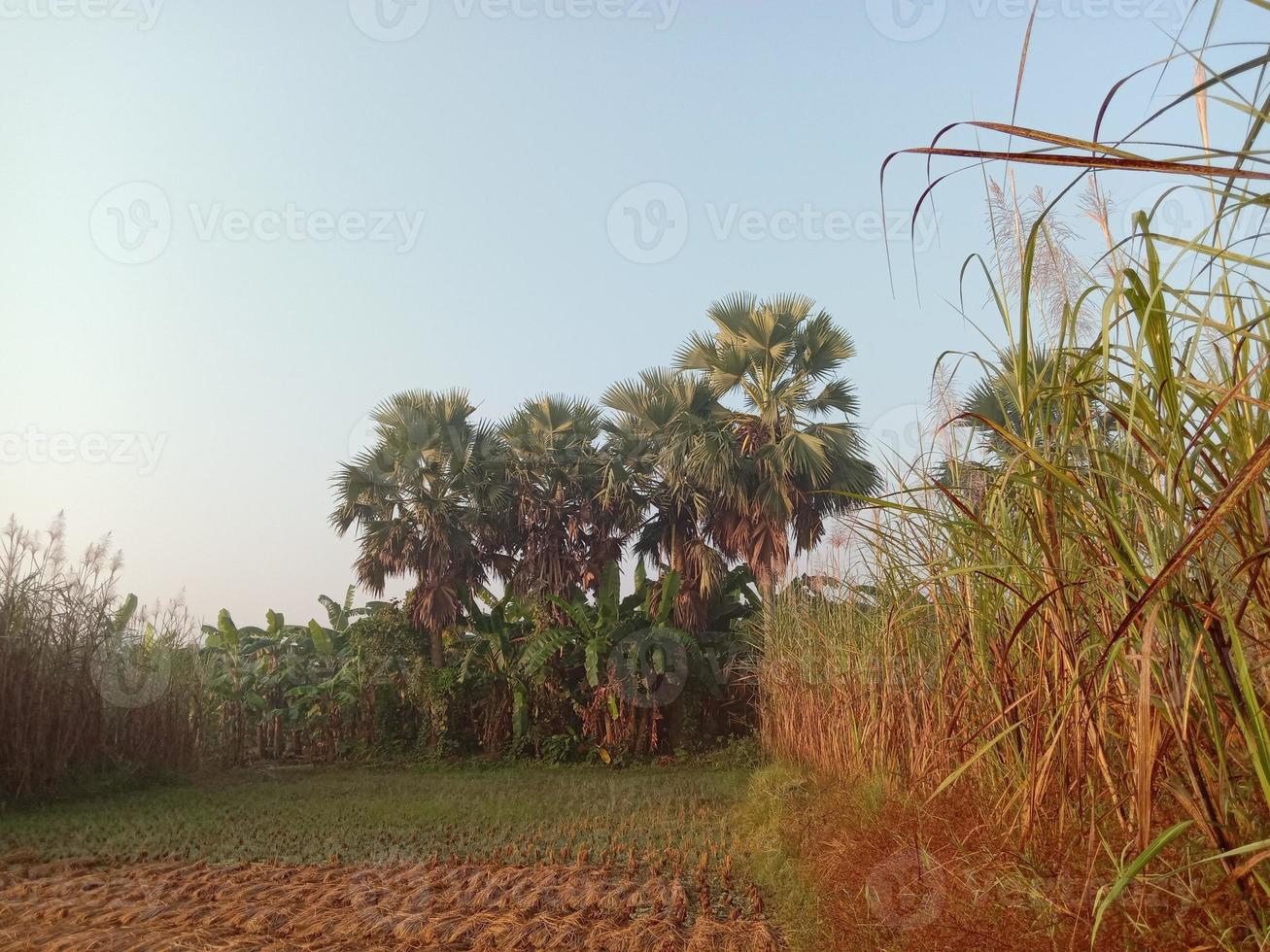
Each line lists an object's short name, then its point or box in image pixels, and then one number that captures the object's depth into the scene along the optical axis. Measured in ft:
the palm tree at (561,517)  56.85
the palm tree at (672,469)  53.98
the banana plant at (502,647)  55.06
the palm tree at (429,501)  56.85
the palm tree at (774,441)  51.39
